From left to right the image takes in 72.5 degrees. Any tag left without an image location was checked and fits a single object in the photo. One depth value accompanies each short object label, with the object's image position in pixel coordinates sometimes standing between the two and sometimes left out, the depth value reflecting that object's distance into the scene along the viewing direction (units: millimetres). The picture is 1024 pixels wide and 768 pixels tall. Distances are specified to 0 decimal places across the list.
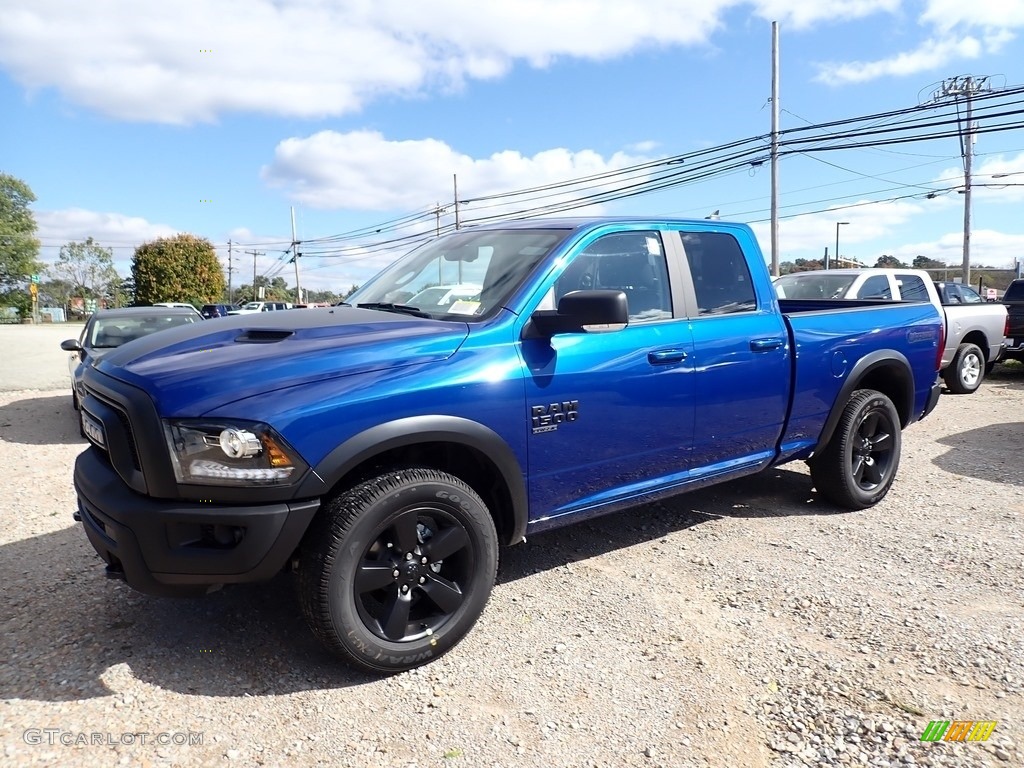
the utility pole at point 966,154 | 28438
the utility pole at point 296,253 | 53625
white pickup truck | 9969
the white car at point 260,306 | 38578
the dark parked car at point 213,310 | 28484
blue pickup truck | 2535
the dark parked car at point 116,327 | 8094
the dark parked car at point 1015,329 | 12625
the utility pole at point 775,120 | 21578
